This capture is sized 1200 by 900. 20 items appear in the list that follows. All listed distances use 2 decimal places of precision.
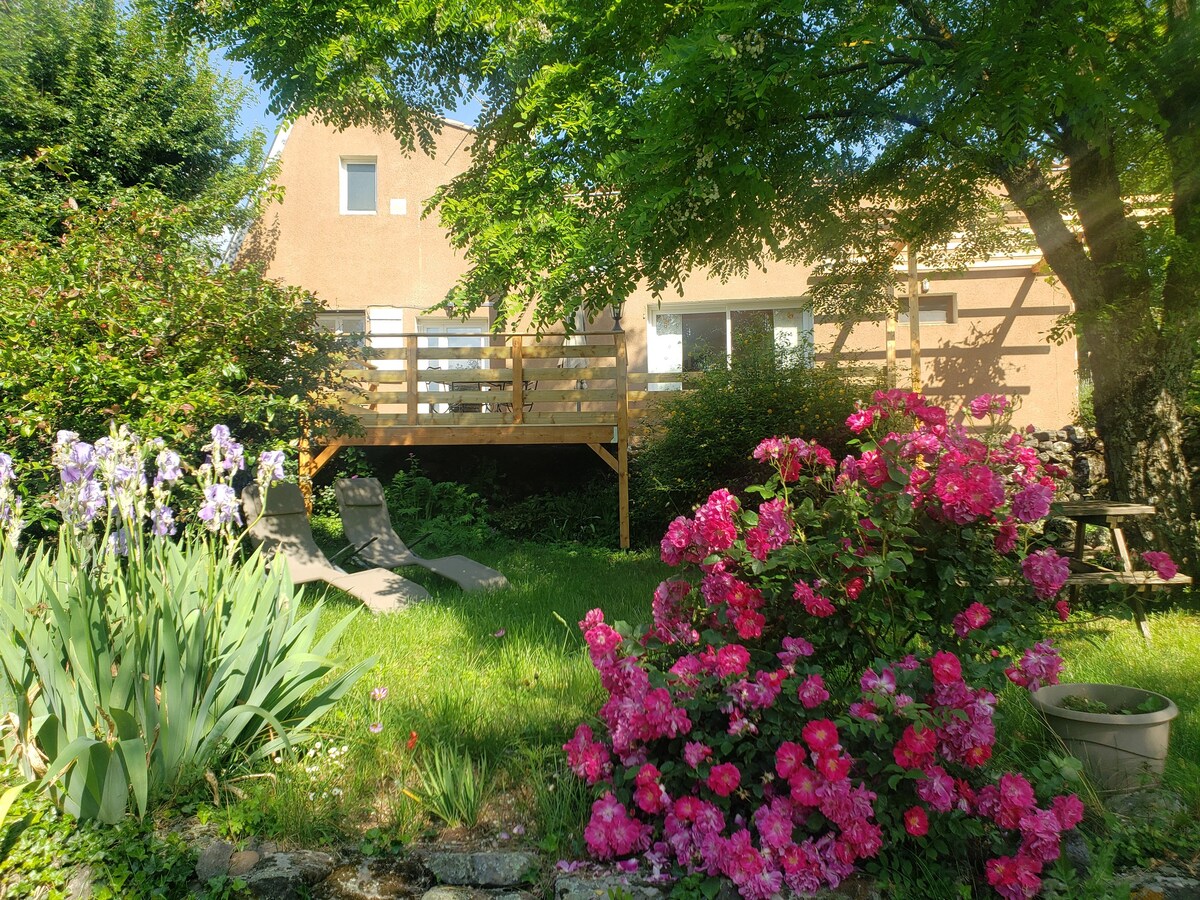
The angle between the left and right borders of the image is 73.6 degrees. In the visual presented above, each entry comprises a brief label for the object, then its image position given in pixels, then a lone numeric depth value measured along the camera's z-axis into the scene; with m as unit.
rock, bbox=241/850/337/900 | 2.45
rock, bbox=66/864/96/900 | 2.42
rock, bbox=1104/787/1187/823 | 2.74
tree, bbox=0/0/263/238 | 12.97
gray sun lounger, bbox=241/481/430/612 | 6.17
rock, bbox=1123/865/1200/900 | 2.41
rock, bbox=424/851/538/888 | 2.52
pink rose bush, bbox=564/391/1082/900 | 2.36
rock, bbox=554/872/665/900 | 2.39
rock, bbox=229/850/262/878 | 2.52
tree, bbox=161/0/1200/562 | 4.10
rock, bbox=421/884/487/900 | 2.46
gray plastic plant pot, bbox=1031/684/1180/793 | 2.87
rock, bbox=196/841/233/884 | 2.50
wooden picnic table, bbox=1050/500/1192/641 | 5.25
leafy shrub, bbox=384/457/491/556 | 9.95
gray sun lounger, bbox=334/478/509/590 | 7.11
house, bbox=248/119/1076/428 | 12.83
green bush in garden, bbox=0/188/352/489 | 5.75
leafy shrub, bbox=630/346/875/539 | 9.59
